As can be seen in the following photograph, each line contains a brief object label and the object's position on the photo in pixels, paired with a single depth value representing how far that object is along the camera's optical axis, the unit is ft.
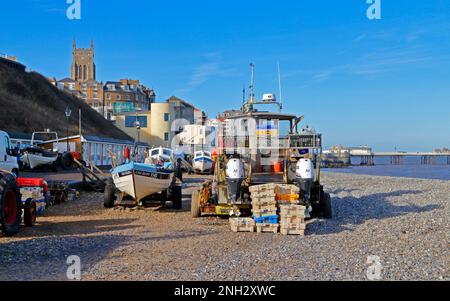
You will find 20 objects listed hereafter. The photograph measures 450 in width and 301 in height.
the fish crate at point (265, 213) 42.16
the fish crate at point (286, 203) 43.19
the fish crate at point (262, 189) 42.63
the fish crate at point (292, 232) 40.75
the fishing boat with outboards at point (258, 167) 45.21
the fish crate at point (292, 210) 41.01
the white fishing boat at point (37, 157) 107.96
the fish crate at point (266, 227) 41.67
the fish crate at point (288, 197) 43.60
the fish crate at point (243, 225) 41.98
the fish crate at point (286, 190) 43.70
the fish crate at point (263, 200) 42.29
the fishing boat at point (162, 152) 132.95
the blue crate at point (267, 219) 41.88
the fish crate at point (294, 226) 40.93
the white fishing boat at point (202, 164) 143.02
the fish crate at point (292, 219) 41.22
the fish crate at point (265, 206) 42.29
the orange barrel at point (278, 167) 54.44
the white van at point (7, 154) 61.00
